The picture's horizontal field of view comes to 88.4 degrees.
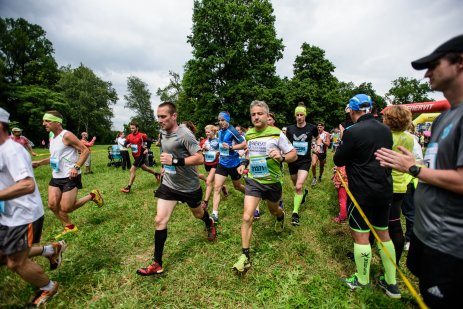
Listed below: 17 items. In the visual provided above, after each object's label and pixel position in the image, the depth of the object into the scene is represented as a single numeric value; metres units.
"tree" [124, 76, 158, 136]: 60.09
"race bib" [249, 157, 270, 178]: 3.93
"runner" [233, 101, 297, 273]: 3.83
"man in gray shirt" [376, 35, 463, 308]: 1.58
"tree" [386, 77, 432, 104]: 62.78
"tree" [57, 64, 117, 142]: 45.44
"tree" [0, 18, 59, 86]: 40.56
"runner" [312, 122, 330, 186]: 9.03
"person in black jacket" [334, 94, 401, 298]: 2.90
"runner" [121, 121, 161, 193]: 8.59
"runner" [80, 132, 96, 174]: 13.16
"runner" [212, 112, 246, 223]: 5.82
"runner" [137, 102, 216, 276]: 3.56
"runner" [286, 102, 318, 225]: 5.69
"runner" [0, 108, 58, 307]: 2.53
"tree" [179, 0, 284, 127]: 24.73
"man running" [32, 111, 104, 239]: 4.55
